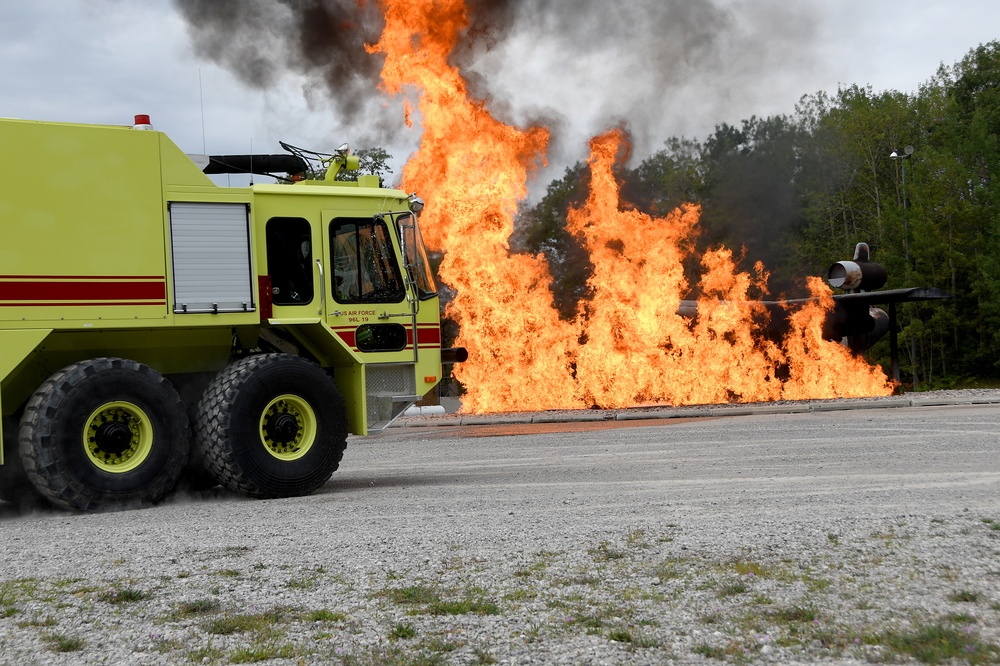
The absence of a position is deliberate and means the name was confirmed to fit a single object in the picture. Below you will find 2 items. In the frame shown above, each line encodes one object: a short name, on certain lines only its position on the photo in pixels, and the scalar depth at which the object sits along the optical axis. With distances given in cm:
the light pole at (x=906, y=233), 4277
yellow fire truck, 967
